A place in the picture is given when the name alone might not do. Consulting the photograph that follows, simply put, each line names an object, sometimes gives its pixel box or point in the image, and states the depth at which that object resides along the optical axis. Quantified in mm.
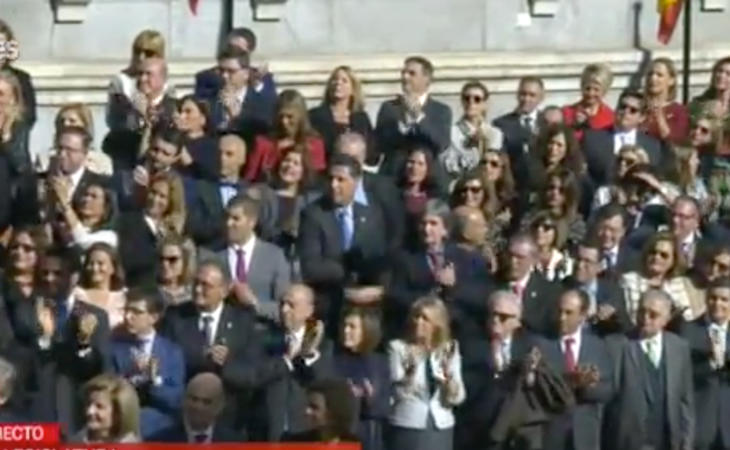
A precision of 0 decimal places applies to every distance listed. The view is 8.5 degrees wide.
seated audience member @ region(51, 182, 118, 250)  26594
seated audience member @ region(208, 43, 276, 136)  28391
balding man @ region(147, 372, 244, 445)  24516
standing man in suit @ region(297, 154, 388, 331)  26891
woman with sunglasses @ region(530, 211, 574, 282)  27000
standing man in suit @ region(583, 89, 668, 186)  28953
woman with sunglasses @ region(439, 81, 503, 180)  29000
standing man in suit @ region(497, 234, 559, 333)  26219
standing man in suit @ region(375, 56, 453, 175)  28875
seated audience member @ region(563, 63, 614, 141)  29594
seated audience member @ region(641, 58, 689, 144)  29641
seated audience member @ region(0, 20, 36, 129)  28094
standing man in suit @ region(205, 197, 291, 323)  26453
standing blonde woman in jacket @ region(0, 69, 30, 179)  27422
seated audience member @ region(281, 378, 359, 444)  23484
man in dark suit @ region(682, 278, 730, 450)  26312
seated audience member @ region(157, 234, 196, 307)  25922
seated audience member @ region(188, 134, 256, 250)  27062
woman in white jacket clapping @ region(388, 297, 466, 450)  25438
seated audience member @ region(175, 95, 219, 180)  27641
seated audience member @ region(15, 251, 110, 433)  25250
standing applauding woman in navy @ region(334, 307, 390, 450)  25359
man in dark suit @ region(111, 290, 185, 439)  25078
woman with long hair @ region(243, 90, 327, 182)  27906
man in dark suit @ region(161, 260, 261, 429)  25328
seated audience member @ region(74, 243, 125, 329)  25703
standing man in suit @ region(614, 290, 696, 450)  25984
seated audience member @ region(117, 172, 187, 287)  26625
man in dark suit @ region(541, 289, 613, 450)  25766
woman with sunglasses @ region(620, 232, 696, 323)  26766
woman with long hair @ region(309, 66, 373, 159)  28625
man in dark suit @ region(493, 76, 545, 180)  29312
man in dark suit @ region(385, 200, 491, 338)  26422
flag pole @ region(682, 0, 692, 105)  32500
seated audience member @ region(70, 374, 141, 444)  23625
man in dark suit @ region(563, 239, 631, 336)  26375
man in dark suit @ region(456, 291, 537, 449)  25609
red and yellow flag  33188
